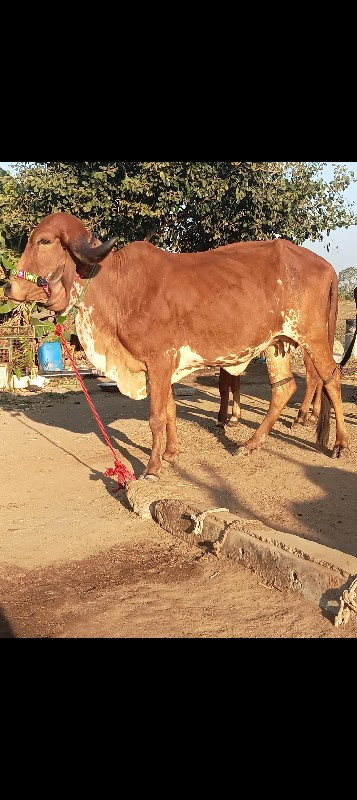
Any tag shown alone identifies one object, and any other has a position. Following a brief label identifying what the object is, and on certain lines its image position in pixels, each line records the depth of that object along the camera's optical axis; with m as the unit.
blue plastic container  14.88
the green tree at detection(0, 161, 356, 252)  14.33
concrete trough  3.85
